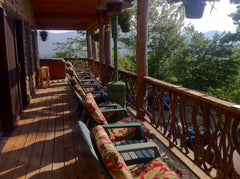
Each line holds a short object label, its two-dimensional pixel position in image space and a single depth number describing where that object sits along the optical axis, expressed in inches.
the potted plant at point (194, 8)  140.7
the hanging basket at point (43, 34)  362.4
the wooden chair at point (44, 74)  274.1
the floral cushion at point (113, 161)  43.4
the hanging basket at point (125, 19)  204.5
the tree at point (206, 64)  667.4
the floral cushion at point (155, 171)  59.9
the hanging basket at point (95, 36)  342.0
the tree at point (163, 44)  888.9
